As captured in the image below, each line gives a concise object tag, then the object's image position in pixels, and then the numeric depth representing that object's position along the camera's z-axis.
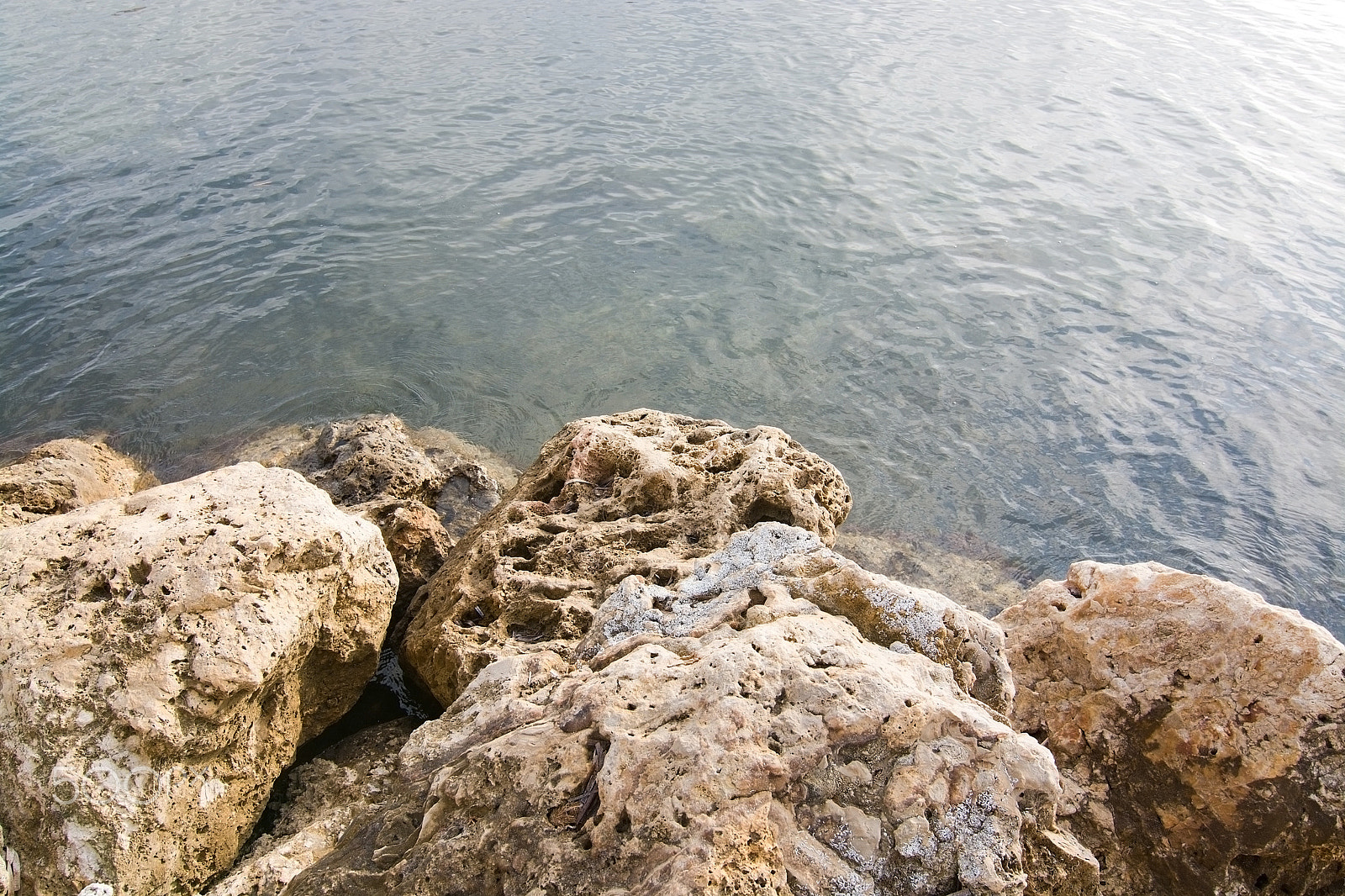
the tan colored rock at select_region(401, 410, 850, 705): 4.35
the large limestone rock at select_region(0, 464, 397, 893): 3.29
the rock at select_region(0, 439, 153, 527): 5.64
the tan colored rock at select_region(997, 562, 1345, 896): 3.07
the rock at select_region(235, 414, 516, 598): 5.65
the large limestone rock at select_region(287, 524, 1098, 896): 2.52
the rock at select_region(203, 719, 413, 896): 3.17
